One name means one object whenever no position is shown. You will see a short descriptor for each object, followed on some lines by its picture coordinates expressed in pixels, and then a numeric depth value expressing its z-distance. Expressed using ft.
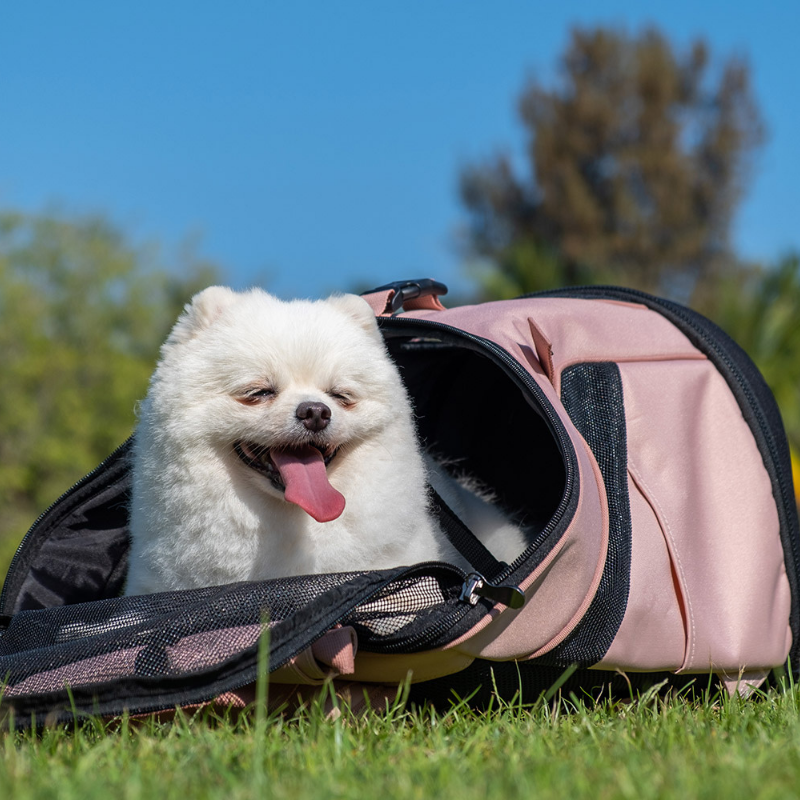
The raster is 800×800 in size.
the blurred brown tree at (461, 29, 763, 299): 79.97
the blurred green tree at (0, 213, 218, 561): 43.42
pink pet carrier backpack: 8.43
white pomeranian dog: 10.32
